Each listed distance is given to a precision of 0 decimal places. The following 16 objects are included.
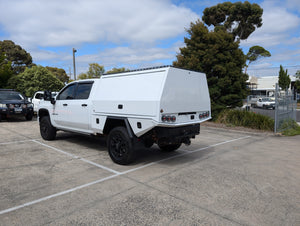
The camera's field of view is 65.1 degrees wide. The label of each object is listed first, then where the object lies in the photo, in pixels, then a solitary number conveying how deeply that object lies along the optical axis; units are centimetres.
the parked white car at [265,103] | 2737
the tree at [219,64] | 1331
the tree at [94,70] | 3172
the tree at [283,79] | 4281
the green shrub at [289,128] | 1012
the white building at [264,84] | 5309
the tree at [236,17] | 3488
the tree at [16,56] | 3756
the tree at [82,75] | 3195
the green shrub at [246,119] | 1073
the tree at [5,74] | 2112
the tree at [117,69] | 3163
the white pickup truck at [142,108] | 480
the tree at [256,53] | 5058
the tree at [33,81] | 1981
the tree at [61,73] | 6023
